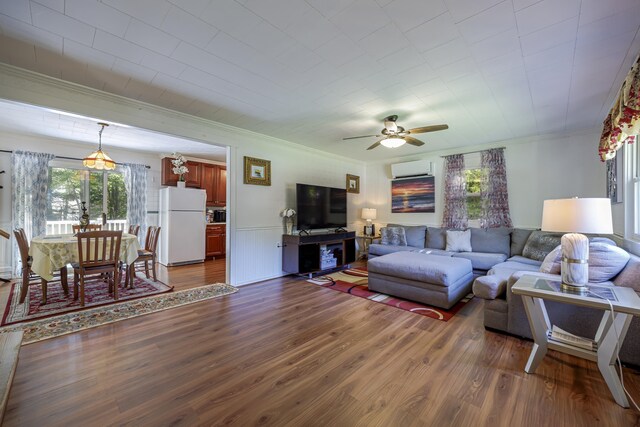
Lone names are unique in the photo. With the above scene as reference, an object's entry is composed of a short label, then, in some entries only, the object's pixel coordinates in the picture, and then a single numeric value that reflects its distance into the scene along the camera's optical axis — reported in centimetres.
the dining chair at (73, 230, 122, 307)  310
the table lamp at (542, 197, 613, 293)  187
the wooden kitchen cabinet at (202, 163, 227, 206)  646
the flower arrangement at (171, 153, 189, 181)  572
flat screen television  476
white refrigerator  562
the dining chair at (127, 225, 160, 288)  422
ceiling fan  348
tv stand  455
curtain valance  195
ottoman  309
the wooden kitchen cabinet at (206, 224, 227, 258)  637
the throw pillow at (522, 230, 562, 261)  373
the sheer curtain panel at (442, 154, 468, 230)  520
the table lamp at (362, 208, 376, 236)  616
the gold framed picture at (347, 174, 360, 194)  625
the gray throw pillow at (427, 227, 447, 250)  514
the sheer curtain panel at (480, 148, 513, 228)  477
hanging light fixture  400
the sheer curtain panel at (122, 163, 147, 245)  567
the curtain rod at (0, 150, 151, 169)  443
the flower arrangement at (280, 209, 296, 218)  473
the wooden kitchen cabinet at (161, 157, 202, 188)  582
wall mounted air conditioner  557
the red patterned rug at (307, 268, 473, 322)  305
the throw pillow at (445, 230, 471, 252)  473
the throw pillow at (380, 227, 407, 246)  536
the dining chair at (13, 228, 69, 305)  306
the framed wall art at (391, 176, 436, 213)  564
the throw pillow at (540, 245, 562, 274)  239
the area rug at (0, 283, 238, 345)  247
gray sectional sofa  209
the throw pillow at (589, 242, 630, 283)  212
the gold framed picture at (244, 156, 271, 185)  426
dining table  307
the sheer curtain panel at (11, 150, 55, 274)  452
